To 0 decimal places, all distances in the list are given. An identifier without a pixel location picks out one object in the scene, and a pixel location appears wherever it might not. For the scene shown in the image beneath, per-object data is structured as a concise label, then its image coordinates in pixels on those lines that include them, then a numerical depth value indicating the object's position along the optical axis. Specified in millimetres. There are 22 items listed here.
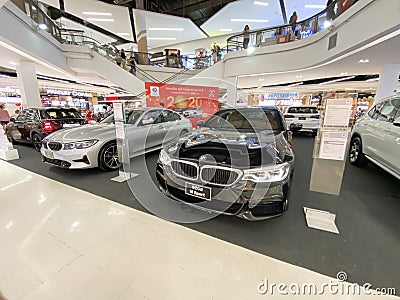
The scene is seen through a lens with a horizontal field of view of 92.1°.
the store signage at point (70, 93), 18759
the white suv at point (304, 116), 7410
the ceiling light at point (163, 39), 16922
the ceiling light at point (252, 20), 13176
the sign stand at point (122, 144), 3129
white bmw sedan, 3287
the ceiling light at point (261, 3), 10461
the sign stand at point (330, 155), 2021
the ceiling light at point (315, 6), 10977
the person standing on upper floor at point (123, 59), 10711
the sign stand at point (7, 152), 4582
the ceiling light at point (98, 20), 12570
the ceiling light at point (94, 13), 11414
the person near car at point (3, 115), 8965
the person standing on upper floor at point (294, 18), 9802
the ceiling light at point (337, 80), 12203
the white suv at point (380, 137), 2764
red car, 5195
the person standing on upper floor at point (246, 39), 9680
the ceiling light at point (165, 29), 14414
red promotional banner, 7308
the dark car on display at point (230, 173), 1746
